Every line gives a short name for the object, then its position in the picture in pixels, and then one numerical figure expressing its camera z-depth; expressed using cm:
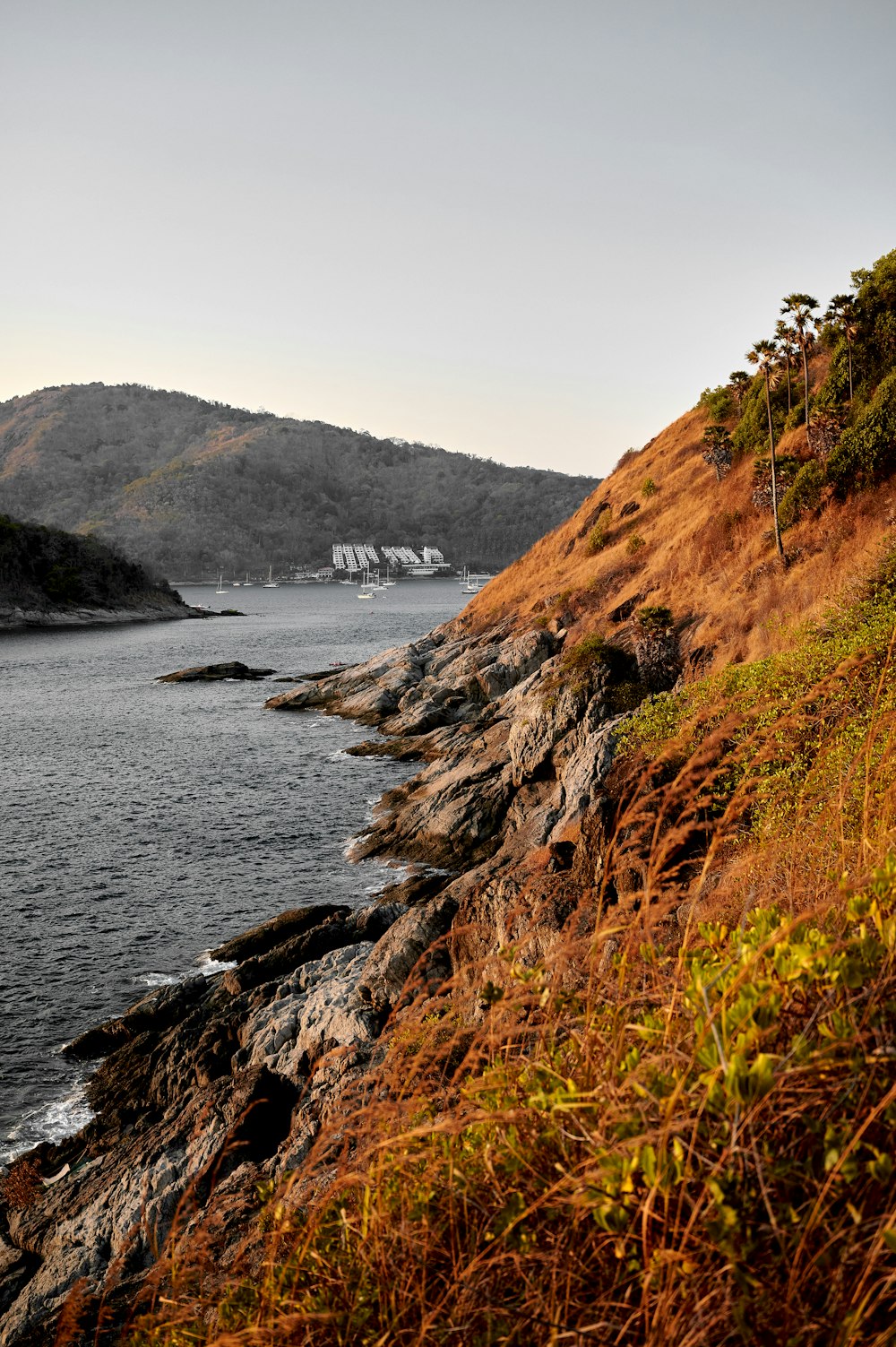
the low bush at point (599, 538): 5653
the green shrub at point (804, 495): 3234
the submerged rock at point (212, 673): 7819
